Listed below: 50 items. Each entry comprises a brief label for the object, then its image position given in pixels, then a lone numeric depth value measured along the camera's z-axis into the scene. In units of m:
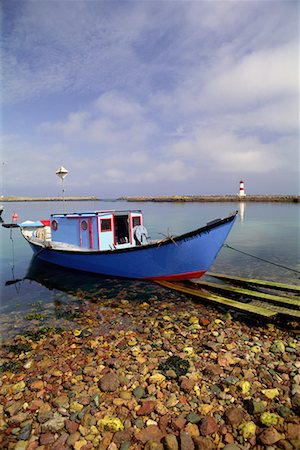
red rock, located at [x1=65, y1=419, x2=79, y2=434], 5.21
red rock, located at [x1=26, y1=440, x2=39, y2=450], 4.92
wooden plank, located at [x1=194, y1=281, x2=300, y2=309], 10.20
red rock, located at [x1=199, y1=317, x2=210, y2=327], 9.58
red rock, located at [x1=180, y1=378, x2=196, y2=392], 6.12
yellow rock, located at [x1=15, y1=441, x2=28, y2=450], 4.92
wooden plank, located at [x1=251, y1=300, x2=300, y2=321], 9.14
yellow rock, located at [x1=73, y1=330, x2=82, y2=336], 9.33
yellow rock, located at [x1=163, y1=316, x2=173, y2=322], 10.23
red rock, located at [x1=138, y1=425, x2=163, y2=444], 4.93
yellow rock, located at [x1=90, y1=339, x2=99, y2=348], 8.39
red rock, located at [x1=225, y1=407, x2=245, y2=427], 5.18
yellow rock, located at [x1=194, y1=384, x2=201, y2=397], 5.97
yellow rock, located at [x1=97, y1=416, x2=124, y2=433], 5.17
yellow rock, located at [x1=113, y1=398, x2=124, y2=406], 5.77
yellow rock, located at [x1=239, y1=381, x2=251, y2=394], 5.95
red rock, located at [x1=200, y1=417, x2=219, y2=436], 5.00
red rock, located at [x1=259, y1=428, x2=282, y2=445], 4.70
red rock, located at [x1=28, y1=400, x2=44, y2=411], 5.84
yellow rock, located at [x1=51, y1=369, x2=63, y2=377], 6.95
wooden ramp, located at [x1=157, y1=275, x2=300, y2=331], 9.41
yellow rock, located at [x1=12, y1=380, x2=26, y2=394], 6.47
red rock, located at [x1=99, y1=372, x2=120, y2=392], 6.26
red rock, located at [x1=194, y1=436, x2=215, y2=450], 4.70
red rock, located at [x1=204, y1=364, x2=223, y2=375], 6.64
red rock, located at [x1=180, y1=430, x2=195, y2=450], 4.72
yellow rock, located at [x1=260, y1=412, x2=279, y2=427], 5.07
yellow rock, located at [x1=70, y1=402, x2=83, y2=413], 5.69
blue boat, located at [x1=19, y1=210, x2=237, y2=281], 12.98
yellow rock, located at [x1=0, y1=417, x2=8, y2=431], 5.40
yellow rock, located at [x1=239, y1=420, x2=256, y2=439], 4.88
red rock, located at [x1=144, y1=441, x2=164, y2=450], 4.74
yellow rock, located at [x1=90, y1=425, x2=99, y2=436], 5.13
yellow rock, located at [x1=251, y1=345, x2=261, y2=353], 7.55
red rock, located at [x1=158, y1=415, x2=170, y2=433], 5.14
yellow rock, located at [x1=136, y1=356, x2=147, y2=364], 7.30
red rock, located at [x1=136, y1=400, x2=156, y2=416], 5.50
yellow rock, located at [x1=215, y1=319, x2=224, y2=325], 9.59
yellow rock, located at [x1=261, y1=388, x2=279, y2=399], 5.78
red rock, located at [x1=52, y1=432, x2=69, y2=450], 4.89
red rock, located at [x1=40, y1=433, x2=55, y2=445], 5.01
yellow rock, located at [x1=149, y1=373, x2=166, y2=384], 6.42
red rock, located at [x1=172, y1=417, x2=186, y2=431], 5.14
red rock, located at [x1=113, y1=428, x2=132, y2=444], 4.94
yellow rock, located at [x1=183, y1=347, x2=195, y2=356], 7.61
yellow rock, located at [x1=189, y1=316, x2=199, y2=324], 9.86
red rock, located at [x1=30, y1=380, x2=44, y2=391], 6.50
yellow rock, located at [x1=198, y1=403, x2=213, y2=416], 5.44
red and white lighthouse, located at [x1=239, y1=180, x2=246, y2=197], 106.74
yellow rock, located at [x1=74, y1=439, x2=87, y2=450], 4.84
